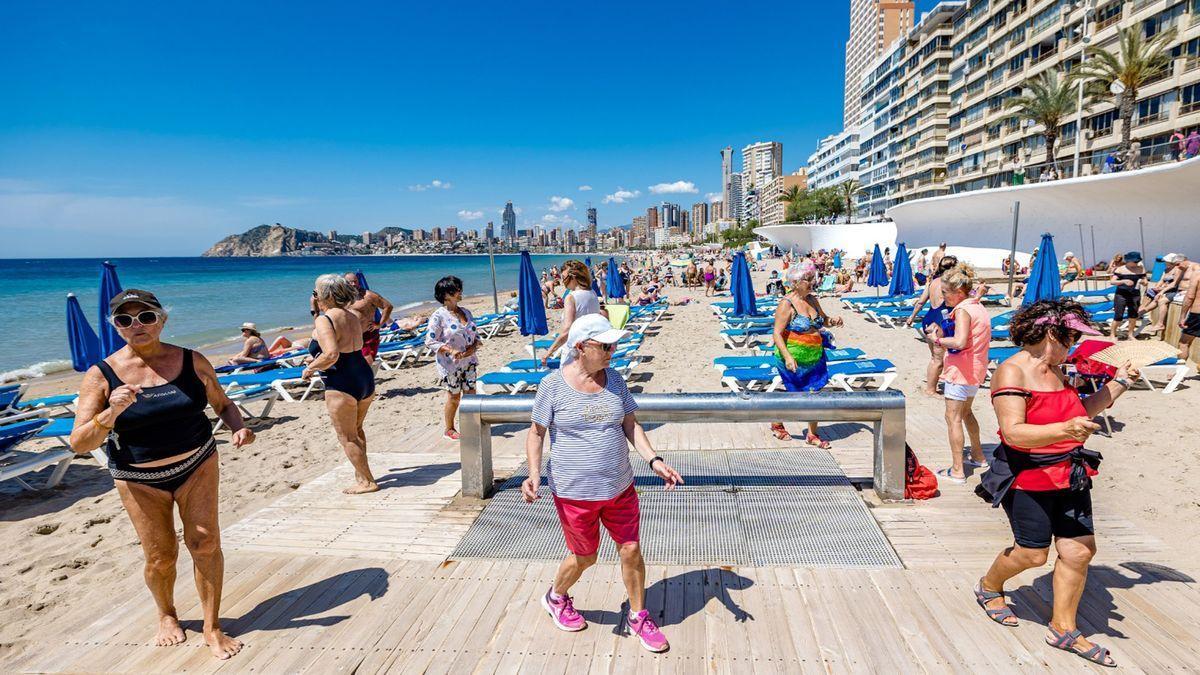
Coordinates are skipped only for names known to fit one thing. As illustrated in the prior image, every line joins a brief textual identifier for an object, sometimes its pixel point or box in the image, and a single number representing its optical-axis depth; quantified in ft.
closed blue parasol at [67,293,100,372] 24.97
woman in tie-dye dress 16.55
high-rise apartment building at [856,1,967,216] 168.04
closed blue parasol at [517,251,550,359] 27.91
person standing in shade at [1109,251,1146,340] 30.96
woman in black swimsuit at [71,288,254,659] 7.93
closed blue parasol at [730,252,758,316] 42.47
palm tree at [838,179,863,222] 229.86
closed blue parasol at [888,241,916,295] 56.34
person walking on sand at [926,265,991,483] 13.76
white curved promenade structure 57.77
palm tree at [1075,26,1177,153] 80.41
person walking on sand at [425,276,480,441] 18.01
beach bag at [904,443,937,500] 13.15
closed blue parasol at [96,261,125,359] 17.47
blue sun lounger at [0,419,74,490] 18.01
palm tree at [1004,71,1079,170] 99.76
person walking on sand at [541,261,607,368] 17.83
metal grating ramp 11.17
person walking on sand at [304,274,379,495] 13.73
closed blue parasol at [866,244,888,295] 65.00
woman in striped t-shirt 8.14
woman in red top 7.86
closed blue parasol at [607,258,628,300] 72.13
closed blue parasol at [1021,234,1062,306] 33.01
